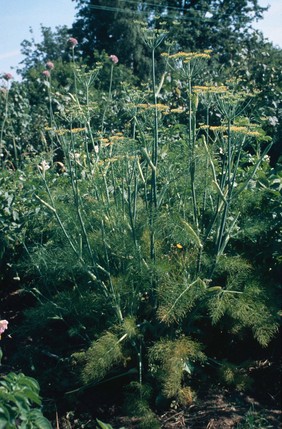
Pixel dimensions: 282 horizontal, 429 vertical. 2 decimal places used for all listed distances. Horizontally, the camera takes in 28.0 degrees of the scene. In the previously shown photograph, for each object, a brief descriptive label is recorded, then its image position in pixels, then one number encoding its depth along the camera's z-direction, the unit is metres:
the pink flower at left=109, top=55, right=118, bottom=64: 4.29
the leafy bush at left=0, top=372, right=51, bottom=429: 2.18
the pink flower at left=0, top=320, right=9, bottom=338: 2.73
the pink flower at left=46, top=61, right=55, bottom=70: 4.63
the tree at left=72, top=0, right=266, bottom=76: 30.38
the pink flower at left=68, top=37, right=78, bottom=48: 4.06
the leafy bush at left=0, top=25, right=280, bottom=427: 3.35
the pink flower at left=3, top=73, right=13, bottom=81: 6.61
